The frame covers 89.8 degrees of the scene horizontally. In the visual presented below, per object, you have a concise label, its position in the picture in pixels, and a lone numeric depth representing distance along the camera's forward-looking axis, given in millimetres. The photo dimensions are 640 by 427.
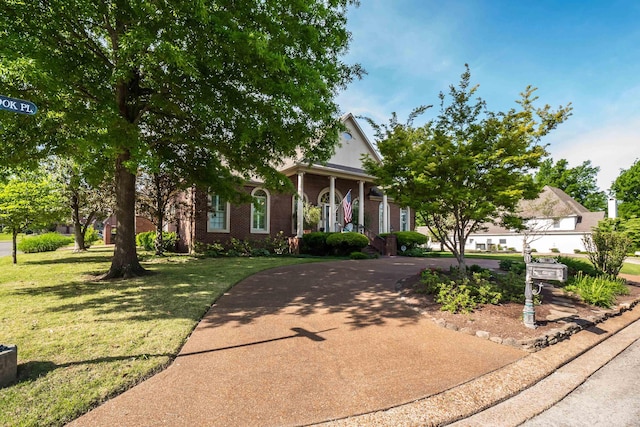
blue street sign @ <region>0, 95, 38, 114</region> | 2934
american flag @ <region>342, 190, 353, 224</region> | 17375
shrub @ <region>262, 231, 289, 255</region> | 16922
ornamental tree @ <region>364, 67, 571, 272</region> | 6812
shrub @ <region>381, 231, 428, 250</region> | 19953
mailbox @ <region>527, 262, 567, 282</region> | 4871
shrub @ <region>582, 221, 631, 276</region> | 9125
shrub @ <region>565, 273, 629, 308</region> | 6809
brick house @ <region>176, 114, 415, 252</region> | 16672
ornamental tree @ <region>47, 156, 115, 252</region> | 16281
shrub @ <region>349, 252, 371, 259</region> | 15566
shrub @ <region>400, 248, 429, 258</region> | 18891
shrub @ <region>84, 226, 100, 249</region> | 23234
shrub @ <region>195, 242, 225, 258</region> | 15712
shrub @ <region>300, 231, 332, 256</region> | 16984
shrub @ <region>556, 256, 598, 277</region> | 9584
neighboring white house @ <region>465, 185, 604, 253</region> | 32844
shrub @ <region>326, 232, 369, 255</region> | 16266
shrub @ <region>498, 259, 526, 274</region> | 9214
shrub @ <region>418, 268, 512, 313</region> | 5914
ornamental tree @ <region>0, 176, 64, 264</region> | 11242
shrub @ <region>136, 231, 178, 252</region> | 17325
